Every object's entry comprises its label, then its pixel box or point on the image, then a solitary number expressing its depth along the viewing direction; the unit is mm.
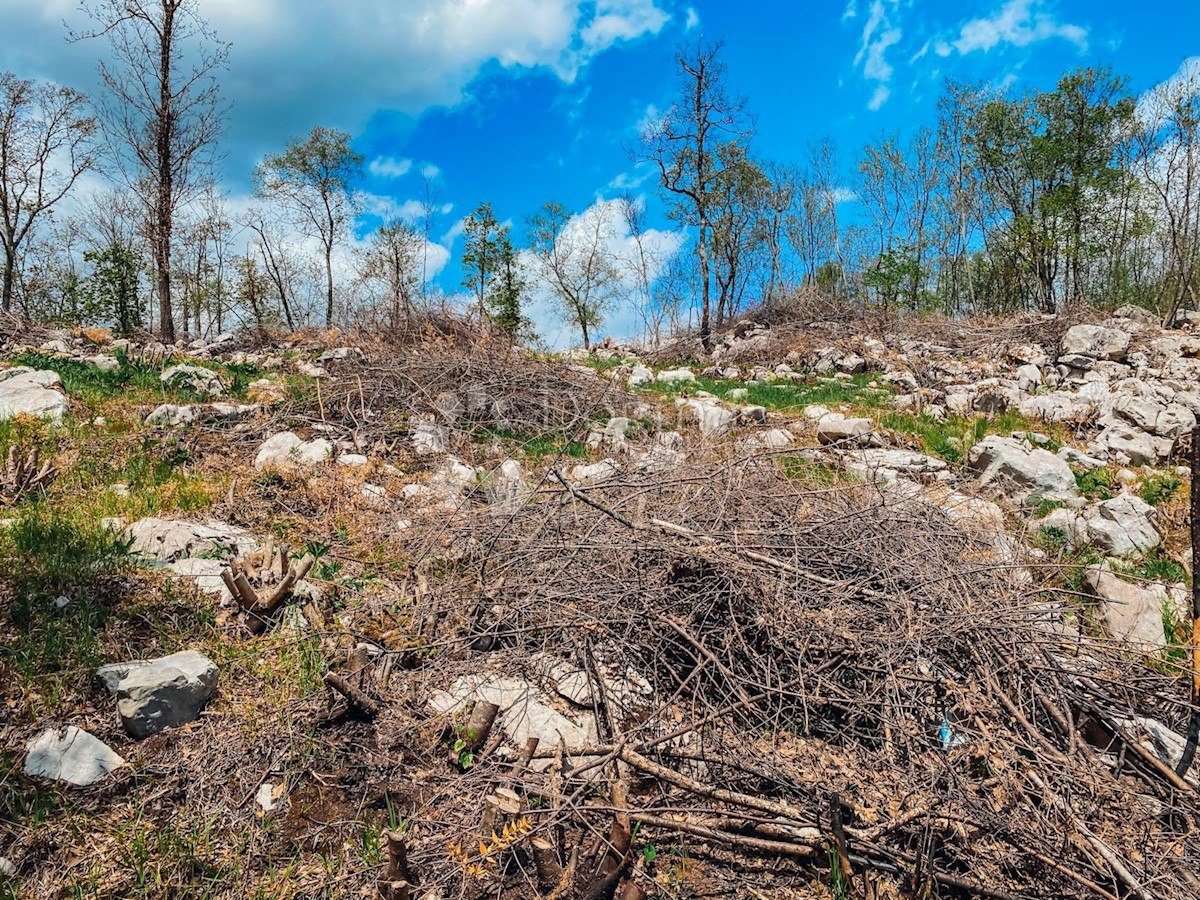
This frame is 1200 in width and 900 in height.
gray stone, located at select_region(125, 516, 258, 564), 3479
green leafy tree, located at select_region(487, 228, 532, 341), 25406
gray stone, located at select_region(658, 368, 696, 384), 11252
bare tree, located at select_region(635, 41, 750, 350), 18297
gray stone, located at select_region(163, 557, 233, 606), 3074
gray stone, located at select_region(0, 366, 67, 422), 5520
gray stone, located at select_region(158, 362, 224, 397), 7172
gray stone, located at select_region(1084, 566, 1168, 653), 2869
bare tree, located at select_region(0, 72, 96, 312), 19078
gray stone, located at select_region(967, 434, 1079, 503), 4617
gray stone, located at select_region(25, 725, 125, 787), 2033
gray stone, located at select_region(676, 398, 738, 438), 6755
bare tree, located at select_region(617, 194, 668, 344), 20769
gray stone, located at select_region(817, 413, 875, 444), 5879
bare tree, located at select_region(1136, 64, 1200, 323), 16062
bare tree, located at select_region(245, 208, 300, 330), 25508
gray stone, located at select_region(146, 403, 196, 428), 5785
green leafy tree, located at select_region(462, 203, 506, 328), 24859
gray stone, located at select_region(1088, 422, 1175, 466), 5478
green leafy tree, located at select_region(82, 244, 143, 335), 21500
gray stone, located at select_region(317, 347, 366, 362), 8359
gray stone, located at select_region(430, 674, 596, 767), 2363
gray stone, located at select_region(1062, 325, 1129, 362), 10688
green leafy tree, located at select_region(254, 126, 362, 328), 26484
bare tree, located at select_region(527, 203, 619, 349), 29812
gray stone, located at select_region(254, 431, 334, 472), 5277
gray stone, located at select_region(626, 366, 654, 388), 10738
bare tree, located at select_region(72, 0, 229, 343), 15312
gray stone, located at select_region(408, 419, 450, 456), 6047
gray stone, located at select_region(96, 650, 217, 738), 2256
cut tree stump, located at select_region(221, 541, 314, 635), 2902
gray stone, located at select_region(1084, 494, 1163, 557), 3900
